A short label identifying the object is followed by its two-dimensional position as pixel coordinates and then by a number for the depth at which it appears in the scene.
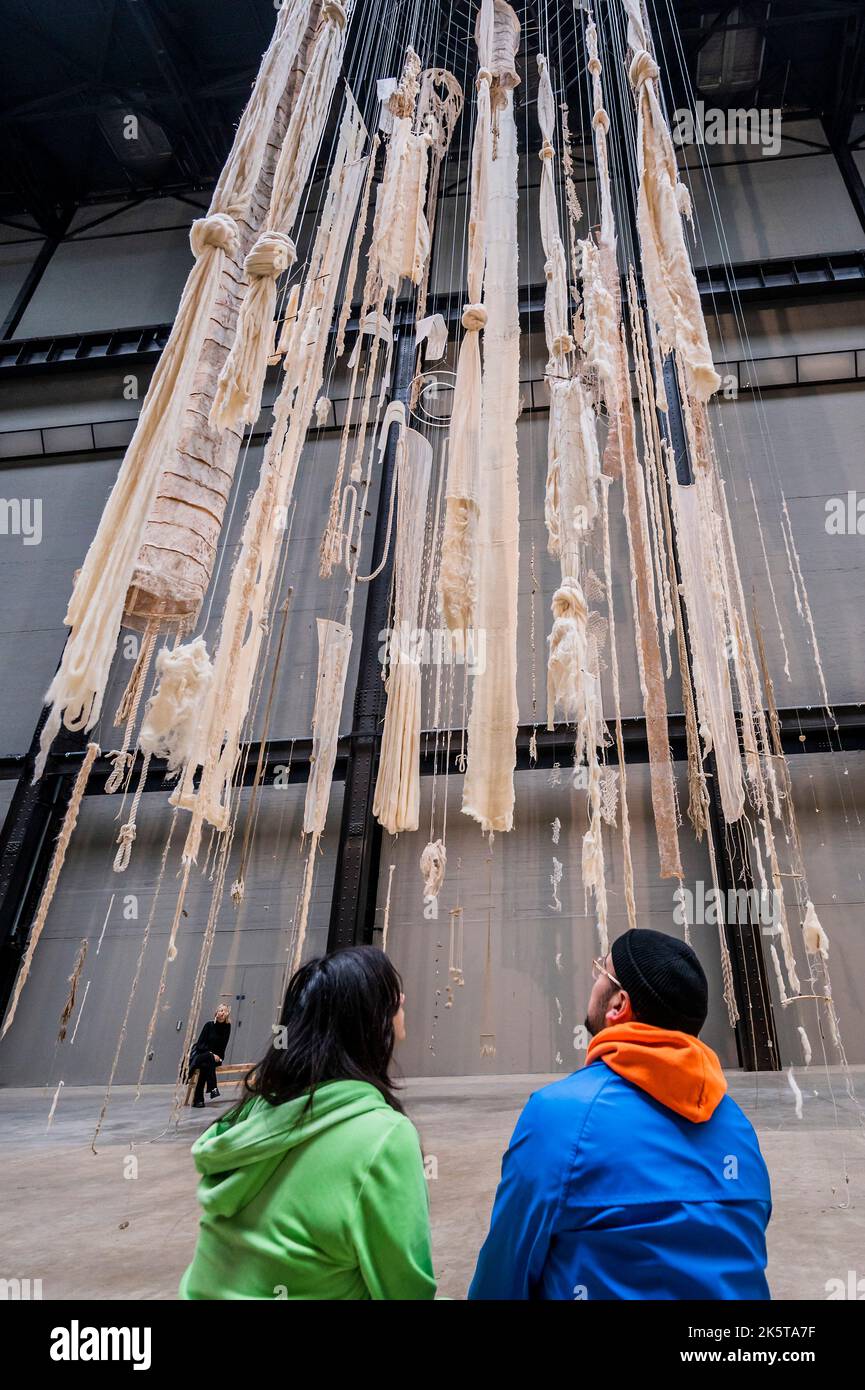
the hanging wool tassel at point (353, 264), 3.67
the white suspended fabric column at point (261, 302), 2.10
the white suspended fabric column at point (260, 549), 2.53
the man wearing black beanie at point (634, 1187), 0.83
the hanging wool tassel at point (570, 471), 3.31
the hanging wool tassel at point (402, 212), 3.48
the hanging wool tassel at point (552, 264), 3.76
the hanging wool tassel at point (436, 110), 4.38
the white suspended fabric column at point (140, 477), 1.77
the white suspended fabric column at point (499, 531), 2.19
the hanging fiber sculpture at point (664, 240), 2.74
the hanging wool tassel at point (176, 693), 3.50
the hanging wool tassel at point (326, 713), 4.36
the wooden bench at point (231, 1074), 6.66
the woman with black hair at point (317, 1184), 0.82
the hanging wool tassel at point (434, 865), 5.72
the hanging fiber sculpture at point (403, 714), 3.47
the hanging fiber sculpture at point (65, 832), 2.41
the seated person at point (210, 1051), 5.88
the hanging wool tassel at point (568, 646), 3.03
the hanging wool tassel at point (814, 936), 4.21
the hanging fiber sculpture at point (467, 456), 2.54
